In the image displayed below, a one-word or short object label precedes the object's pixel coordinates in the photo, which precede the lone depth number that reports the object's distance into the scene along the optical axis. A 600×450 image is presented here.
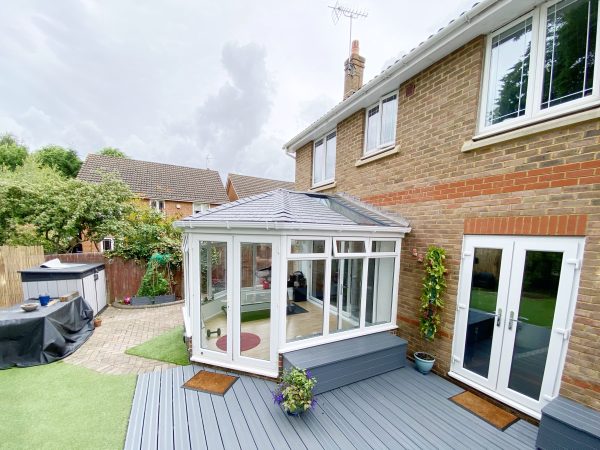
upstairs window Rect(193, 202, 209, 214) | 21.45
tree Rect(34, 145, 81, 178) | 28.53
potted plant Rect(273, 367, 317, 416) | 3.42
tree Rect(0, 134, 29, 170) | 25.38
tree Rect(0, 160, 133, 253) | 10.46
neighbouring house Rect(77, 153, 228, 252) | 18.94
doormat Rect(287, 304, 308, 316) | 4.70
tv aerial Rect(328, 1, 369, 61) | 7.22
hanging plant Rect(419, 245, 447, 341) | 4.47
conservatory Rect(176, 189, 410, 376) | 4.34
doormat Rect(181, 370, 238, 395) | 4.11
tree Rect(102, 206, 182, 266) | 9.95
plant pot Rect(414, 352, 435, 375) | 4.66
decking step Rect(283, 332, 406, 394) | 4.12
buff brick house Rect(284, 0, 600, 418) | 3.02
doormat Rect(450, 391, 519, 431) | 3.50
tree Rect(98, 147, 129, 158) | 33.47
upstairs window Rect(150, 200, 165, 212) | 19.33
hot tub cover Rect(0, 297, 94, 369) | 4.87
